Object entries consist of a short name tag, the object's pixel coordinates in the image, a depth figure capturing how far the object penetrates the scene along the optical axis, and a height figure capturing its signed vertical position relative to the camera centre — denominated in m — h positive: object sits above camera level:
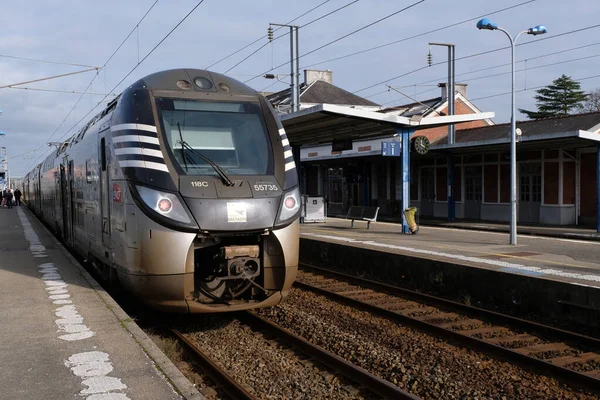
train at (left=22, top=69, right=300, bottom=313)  6.52 -0.07
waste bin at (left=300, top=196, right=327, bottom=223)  22.67 -0.89
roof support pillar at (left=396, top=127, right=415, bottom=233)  17.89 +0.53
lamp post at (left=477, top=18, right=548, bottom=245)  14.91 +1.36
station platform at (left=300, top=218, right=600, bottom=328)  8.84 -1.54
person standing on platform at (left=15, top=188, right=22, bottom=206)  51.65 -0.56
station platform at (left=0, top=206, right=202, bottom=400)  4.68 -1.57
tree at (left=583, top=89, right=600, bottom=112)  54.91 +7.79
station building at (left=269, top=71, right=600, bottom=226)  21.84 +0.64
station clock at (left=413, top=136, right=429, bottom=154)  19.20 +1.39
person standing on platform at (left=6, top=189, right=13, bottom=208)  41.31 -0.51
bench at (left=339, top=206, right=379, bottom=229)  19.44 -0.92
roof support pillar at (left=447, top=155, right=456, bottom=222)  25.52 -0.24
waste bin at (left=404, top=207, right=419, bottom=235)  17.64 -1.00
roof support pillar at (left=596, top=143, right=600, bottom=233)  18.14 +0.05
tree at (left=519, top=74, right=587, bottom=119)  53.78 +8.00
